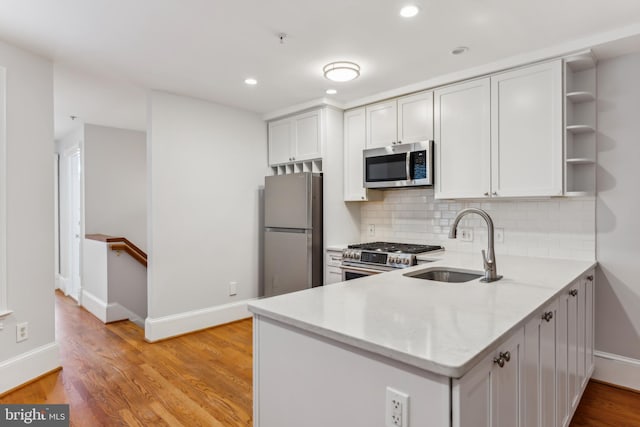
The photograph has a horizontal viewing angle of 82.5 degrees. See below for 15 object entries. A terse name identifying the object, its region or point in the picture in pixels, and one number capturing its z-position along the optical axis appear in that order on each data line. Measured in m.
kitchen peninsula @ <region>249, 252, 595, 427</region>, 1.01
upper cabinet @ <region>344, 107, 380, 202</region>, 3.93
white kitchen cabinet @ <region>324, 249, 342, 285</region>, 3.75
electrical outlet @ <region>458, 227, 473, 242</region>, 3.38
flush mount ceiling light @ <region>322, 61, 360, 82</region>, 2.91
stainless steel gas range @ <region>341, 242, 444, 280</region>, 3.09
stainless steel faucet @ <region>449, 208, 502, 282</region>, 1.90
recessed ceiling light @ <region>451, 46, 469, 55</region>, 2.67
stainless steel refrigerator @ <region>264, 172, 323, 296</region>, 3.84
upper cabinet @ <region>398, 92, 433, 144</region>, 3.37
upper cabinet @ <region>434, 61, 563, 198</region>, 2.67
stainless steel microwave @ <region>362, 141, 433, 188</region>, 3.33
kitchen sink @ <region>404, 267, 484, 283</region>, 2.33
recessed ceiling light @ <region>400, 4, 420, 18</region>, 2.13
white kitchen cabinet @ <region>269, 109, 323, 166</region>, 4.02
